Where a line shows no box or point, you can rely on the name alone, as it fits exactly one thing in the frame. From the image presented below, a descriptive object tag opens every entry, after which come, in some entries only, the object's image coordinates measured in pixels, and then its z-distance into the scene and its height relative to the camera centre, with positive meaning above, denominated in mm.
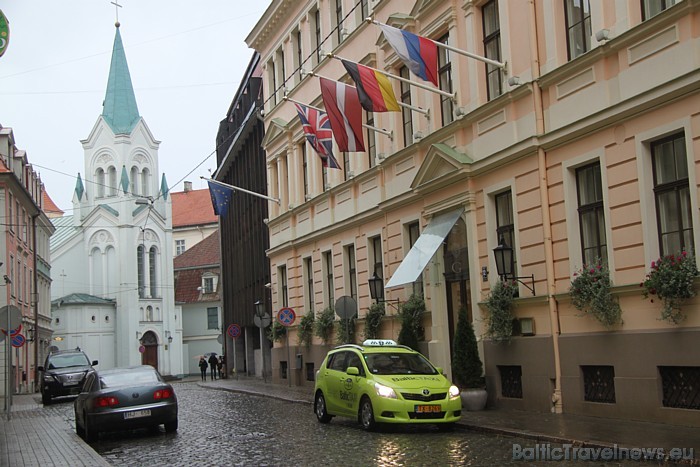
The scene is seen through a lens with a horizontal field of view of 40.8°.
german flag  21297 +5558
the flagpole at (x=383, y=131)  25219 +5515
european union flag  36500 +5641
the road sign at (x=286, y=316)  31781 +797
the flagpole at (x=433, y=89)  20828 +5419
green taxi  16328 -960
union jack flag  26250 +5747
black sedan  17906 -1063
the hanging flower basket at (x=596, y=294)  16375 +547
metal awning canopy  22266 +2039
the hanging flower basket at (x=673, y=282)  14414 +618
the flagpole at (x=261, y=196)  35225 +5548
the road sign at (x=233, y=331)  42281 +496
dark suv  35344 -913
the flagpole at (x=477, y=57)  19153 +5624
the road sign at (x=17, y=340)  30062 +399
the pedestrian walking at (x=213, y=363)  55781 -1202
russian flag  19484 +5856
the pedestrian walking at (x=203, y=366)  57478 -1370
